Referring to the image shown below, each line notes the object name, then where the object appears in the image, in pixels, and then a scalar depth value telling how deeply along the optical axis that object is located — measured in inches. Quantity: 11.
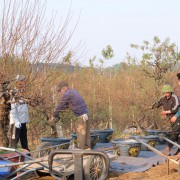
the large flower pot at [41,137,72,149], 361.1
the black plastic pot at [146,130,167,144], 457.6
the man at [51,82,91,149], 345.7
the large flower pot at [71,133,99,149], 414.6
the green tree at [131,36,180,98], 536.4
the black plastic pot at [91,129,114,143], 458.3
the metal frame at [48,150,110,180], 196.7
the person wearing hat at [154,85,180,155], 400.2
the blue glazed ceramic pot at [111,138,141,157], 365.5
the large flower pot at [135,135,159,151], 407.8
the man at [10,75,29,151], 365.4
